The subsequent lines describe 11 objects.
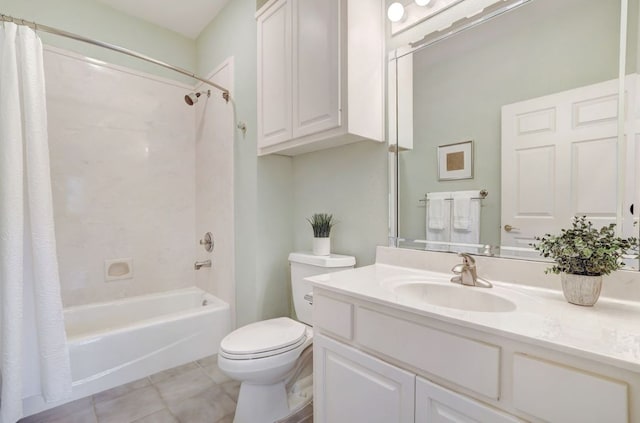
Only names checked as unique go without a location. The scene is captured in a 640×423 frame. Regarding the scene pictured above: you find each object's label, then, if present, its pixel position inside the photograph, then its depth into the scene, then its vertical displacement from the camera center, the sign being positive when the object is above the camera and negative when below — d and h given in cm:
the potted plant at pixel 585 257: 79 -16
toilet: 129 -71
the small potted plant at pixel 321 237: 166 -20
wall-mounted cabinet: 132 +65
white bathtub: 164 -87
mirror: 92 +27
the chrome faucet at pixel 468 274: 106 -28
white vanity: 58 -37
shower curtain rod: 136 +90
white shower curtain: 127 -17
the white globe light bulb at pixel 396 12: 139 +92
